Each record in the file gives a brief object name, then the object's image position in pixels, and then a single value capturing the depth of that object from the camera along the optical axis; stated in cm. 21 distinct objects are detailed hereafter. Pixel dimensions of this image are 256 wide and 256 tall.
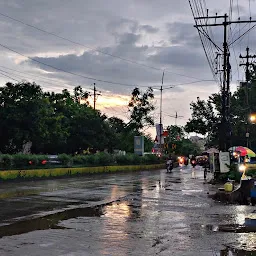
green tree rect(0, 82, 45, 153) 3609
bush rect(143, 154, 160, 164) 5394
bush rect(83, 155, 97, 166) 3817
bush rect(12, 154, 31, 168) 2848
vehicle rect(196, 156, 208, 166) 7199
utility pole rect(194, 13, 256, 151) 2880
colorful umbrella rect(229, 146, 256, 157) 3916
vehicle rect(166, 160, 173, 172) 4475
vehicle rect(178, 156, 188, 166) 7831
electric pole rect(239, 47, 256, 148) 5041
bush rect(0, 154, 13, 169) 2758
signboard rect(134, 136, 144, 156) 5388
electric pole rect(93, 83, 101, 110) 7259
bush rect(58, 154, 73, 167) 3434
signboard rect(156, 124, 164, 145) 5553
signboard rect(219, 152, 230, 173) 2697
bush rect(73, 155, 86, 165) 3683
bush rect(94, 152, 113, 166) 3981
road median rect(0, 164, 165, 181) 2592
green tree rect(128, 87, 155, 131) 6150
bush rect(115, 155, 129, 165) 4564
